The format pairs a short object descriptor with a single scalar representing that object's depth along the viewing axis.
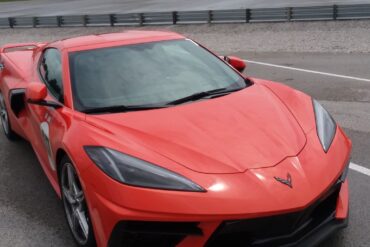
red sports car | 2.57
